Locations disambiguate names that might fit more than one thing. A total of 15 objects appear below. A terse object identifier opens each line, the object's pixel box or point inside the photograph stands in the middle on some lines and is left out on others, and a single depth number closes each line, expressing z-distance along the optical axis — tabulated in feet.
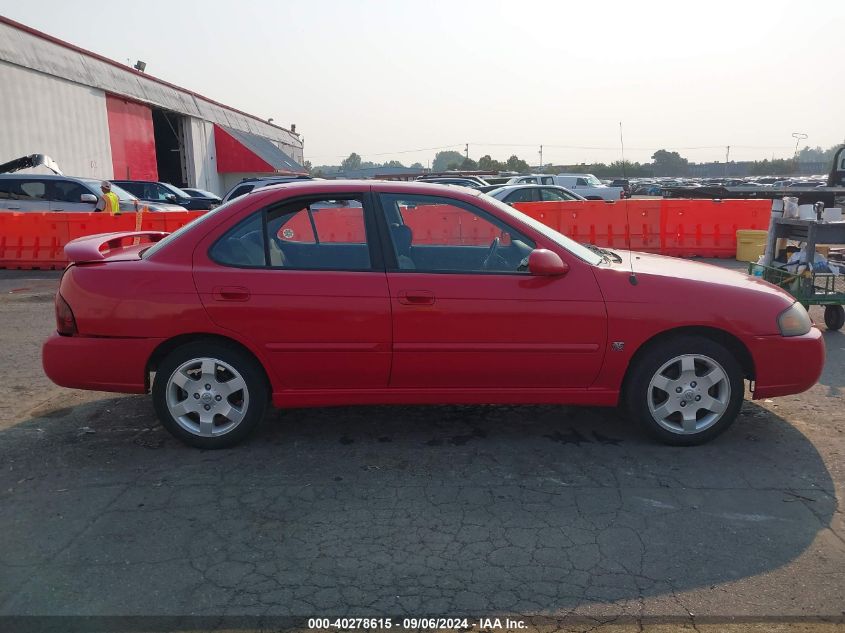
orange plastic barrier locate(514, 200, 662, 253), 45.57
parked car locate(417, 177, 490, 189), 86.51
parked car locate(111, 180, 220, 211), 67.87
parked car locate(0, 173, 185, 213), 49.83
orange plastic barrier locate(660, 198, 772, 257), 44.65
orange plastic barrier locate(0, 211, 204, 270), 42.01
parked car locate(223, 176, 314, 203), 47.19
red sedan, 13.87
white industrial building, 69.77
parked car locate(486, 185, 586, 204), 56.65
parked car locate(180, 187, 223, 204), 87.97
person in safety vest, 49.87
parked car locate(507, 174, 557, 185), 85.87
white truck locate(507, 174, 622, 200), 86.89
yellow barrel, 41.14
